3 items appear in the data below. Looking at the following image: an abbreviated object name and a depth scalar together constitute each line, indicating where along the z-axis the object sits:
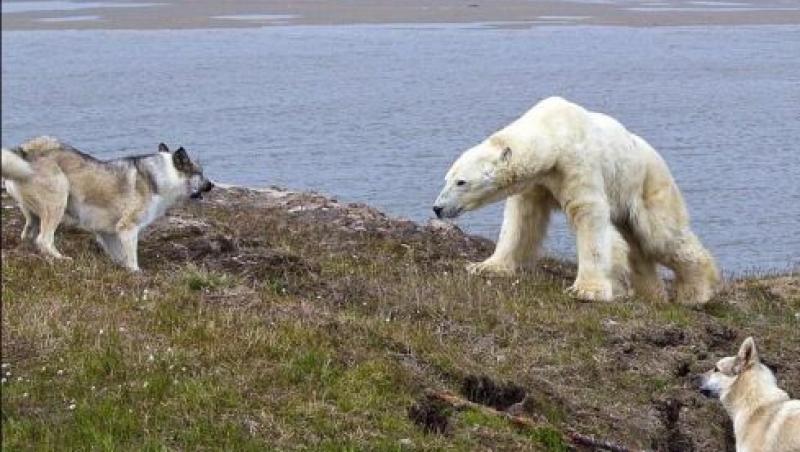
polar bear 12.11
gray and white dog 11.30
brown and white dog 8.80
